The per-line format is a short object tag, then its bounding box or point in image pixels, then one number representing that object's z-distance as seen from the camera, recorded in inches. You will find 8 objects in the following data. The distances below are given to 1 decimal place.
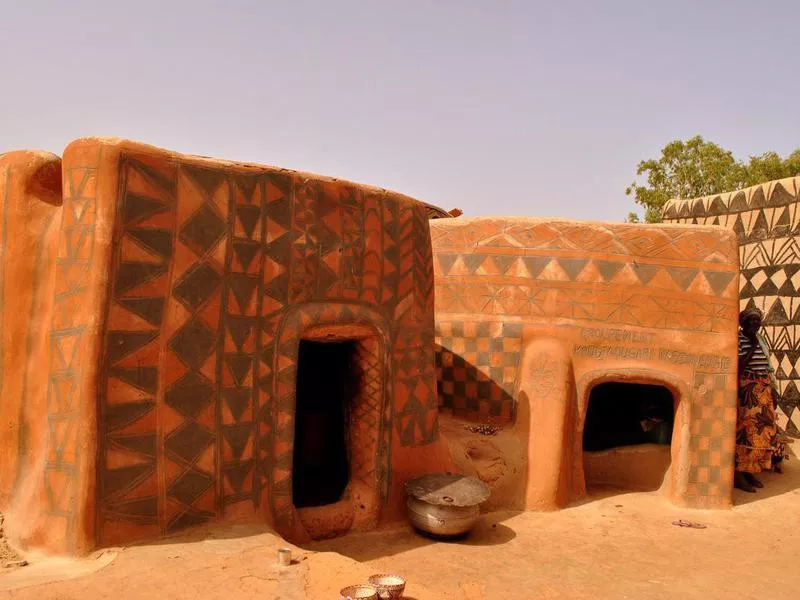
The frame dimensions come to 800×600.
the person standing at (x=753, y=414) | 403.9
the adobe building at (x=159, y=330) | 202.5
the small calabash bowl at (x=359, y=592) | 183.6
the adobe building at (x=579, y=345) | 361.7
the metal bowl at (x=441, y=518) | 283.4
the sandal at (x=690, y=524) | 338.0
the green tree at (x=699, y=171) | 909.8
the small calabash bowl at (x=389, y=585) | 194.1
